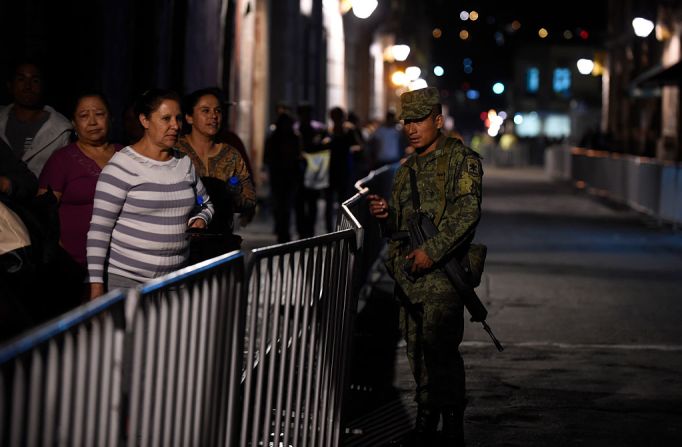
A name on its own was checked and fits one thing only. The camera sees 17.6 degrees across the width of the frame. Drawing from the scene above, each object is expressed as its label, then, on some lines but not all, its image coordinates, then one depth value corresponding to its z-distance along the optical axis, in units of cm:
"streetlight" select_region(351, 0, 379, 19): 4978
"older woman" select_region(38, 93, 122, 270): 1147
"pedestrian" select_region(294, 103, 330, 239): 2796
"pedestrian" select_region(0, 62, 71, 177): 1348
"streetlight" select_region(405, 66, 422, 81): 10660
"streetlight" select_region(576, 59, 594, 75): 9749
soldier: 1112
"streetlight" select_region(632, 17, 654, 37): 5677
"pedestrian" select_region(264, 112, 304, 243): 2693
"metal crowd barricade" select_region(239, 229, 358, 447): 887
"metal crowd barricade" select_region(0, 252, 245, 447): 524
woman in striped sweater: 1047
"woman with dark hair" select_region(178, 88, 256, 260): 1324
